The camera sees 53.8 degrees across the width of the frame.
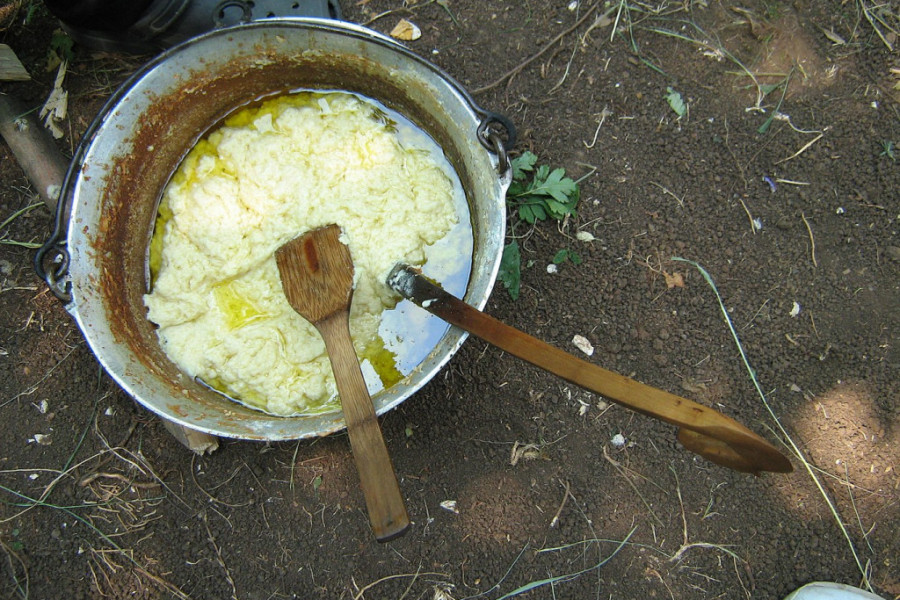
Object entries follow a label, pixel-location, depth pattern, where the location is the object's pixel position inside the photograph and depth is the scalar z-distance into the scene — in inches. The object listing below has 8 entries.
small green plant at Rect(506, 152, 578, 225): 35.1
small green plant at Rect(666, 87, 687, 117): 36.4
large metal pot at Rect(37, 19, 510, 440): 29.9
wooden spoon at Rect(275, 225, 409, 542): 25.8
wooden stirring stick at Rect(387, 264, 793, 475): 24.2
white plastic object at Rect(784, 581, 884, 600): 33.2
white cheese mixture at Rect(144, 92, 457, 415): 32.8
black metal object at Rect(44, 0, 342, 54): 32.5
